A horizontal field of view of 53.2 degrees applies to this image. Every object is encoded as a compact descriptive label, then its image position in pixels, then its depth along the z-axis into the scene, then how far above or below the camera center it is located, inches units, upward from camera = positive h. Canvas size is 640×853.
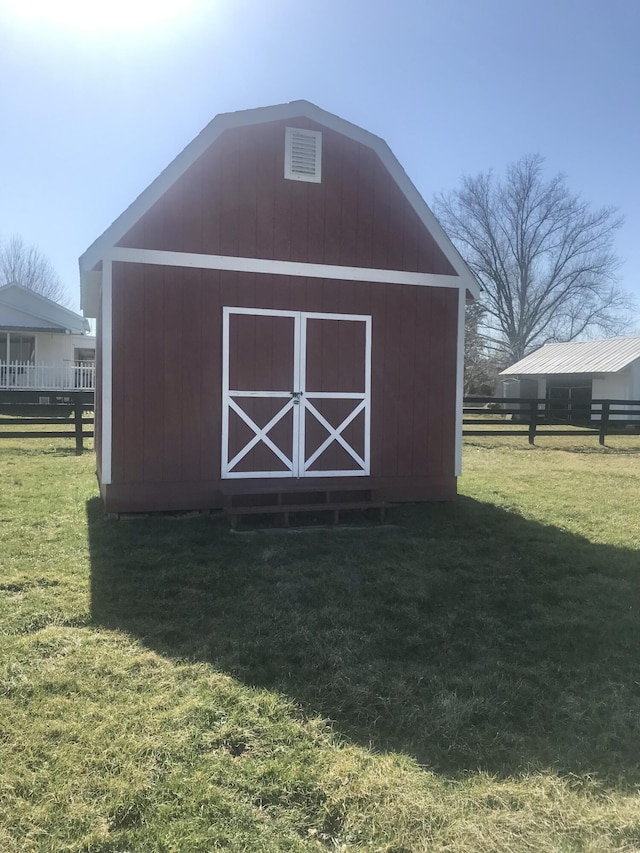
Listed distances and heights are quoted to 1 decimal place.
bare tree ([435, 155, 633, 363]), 1695.4 +342.8
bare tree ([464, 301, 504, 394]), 1536.7 +116.5
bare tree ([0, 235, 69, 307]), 1894.7 +359.8
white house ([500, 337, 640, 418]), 989.2 +59.6
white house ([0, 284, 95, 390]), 861.2 +86.3
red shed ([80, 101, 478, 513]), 271.7 +35.6
